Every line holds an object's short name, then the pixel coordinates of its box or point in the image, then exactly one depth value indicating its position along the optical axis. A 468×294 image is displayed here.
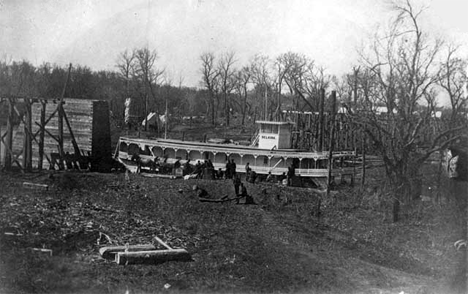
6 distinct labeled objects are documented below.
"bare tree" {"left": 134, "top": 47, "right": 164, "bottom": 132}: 59.15
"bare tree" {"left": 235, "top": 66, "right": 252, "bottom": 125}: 78.24
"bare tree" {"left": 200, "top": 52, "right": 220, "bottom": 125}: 73.31
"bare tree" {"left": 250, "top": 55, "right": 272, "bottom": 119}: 74.55
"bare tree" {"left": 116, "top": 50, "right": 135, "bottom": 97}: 64.74
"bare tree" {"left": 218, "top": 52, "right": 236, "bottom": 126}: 75.19
